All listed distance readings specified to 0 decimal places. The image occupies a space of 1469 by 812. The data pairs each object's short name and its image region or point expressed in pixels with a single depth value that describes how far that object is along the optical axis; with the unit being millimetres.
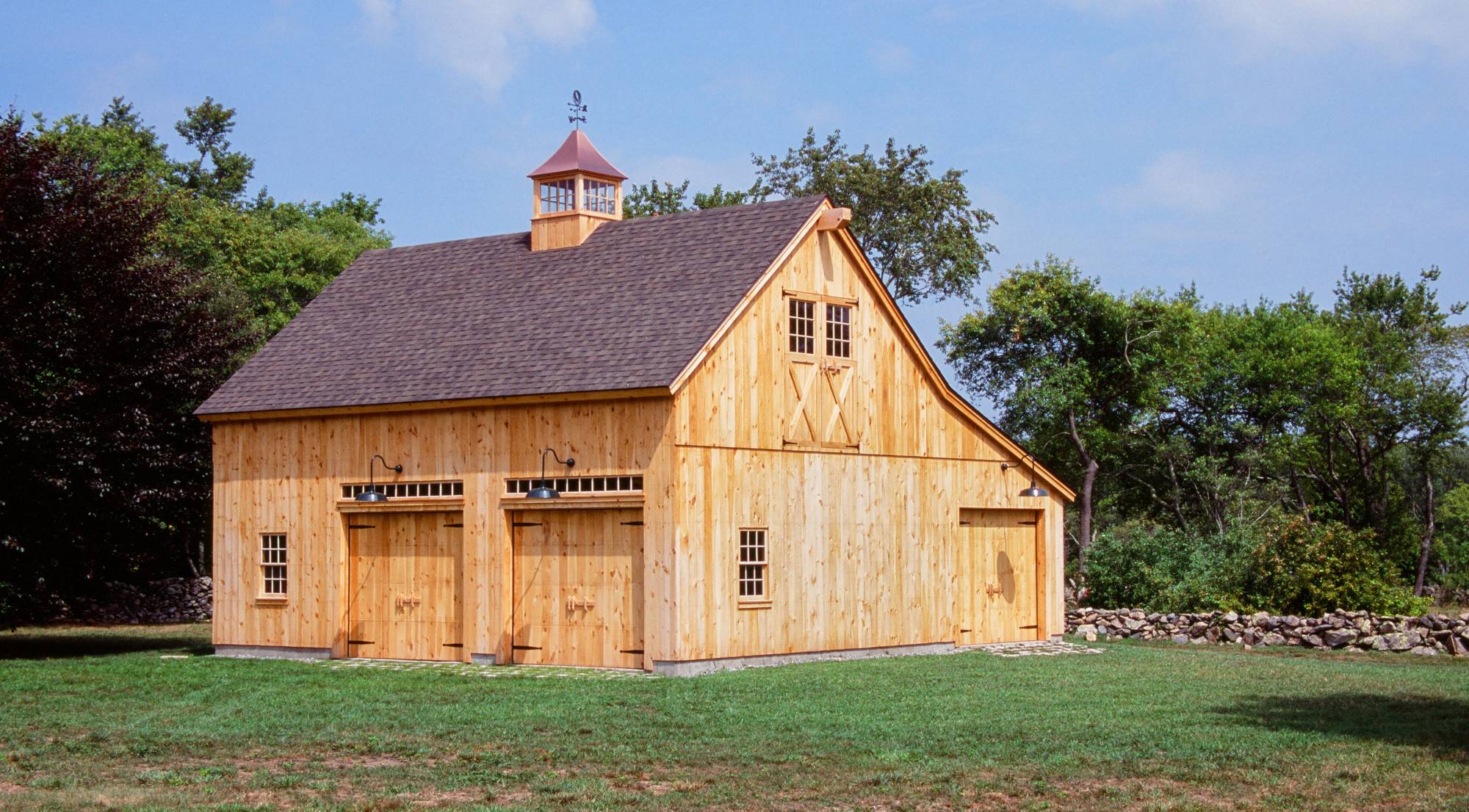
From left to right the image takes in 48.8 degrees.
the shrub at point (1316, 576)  28219
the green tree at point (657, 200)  54000
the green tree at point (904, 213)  49906
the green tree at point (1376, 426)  46562
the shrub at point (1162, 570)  29750
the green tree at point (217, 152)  73375
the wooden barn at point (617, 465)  22109
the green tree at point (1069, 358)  38312
